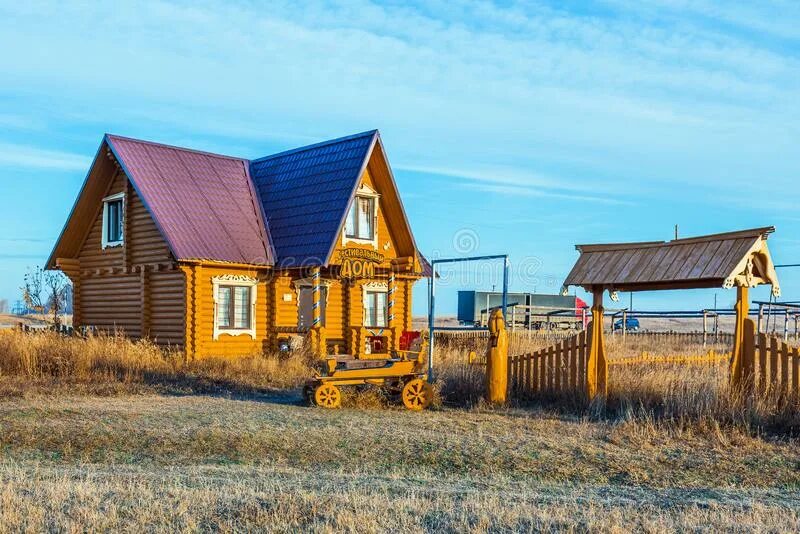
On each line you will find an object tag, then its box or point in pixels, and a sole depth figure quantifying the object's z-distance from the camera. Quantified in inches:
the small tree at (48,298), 1202.9
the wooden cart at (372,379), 597.3
